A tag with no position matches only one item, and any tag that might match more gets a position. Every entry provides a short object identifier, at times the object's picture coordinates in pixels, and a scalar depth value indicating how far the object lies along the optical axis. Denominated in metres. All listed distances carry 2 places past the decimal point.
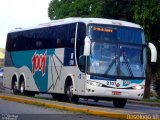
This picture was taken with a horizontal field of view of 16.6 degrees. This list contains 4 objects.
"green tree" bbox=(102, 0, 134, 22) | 37.00
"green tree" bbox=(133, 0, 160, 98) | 34.47
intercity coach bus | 21.91
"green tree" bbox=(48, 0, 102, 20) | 45.02
